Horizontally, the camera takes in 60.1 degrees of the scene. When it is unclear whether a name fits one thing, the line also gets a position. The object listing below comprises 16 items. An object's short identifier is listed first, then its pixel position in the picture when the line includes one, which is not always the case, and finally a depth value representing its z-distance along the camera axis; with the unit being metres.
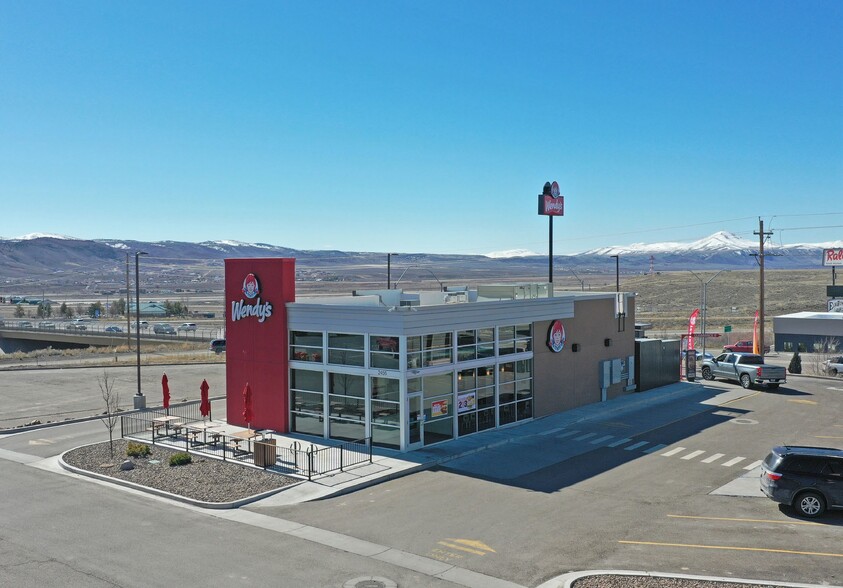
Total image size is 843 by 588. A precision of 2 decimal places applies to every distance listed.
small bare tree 27.30
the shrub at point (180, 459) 24.64
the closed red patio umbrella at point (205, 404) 28.44
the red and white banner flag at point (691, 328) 45.29
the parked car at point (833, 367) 48.84
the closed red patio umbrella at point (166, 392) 30.35
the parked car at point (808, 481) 18.62
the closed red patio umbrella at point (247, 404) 26.08
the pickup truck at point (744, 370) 41.38
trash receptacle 23.98
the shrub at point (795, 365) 49.62
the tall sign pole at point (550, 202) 38.50
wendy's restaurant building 26.61
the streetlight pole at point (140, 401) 37.31
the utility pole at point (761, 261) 51.40
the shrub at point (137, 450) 25.83
